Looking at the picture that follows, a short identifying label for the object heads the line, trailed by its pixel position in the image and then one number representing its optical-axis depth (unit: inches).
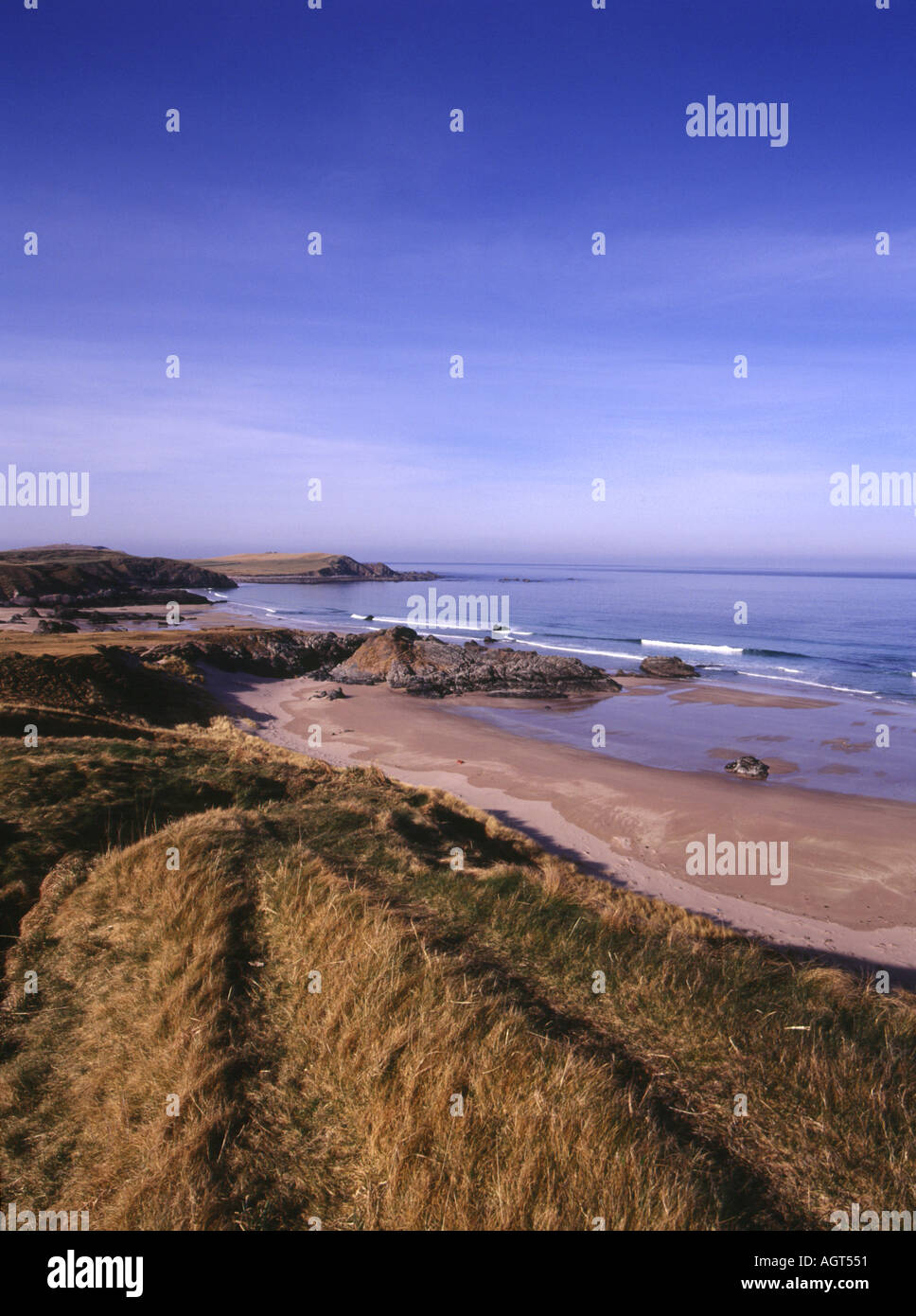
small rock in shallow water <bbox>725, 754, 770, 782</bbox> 844.0
